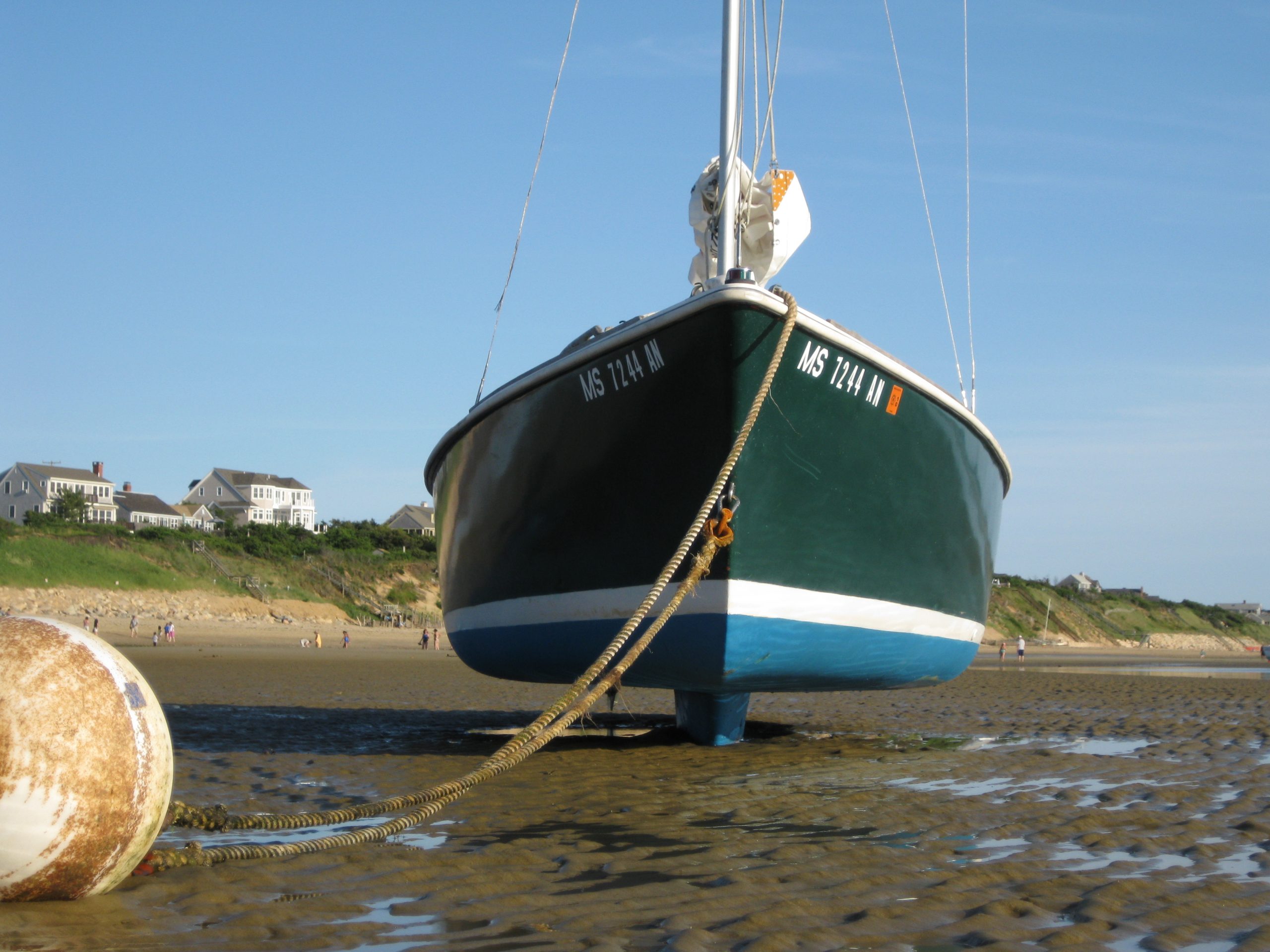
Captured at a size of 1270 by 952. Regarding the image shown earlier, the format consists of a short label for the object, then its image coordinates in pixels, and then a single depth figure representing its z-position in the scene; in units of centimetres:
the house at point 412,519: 9075
